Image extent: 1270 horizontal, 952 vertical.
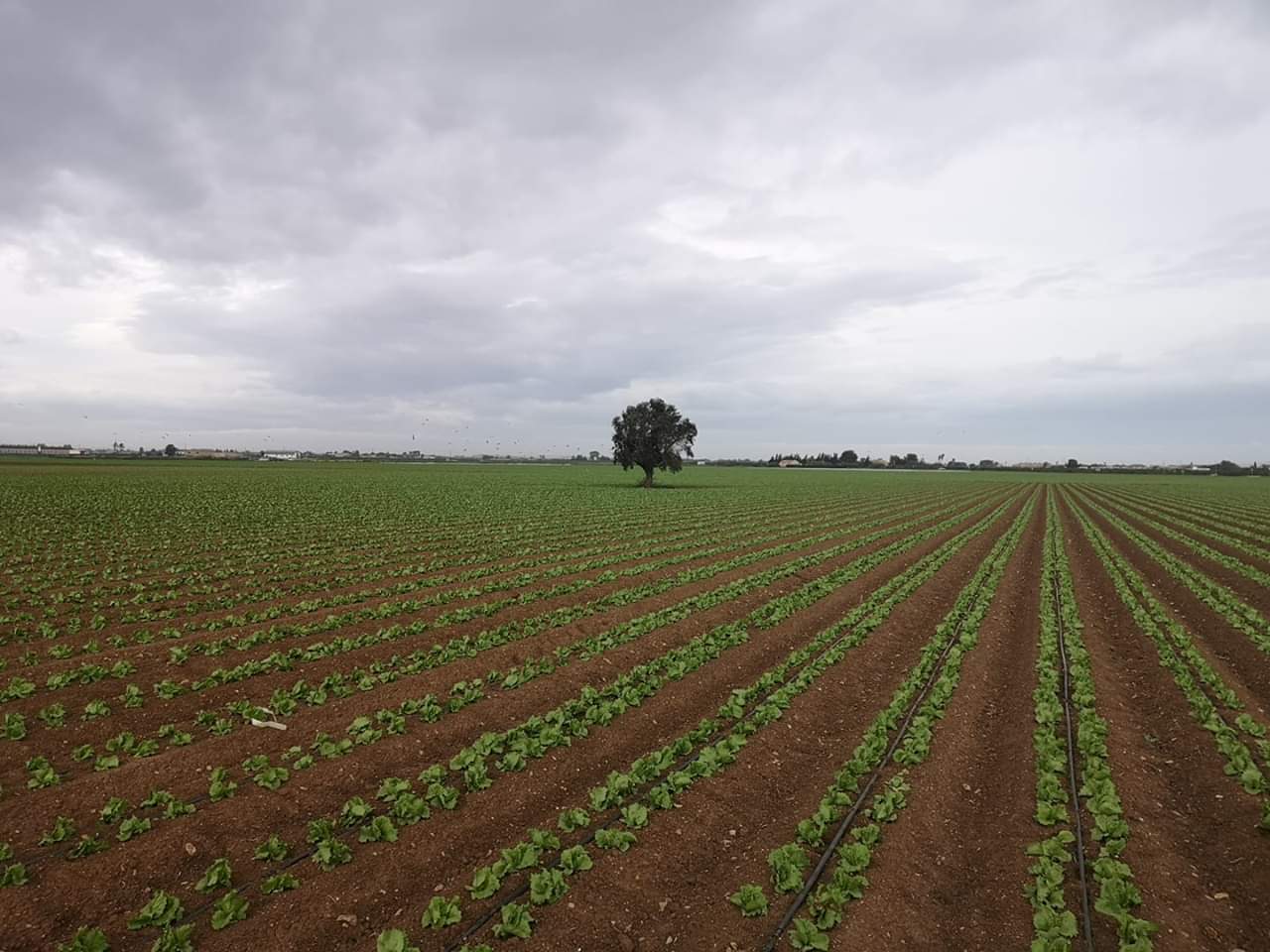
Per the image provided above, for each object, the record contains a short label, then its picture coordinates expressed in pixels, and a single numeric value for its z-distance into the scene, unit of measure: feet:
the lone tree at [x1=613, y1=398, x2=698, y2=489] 241.96
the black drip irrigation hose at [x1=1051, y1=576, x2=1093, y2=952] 18.52
